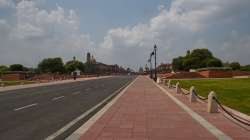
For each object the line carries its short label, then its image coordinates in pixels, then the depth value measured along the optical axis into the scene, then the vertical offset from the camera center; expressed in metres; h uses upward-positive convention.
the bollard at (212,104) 7.25 -1.24
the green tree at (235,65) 88.28 +3.52
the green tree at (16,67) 99.83 +3.16
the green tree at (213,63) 73.81 +3.79
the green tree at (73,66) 97.89 +3.57
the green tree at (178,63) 88.86 +4.48
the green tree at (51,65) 84.98 +3.55
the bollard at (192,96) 9.89 -1.25
